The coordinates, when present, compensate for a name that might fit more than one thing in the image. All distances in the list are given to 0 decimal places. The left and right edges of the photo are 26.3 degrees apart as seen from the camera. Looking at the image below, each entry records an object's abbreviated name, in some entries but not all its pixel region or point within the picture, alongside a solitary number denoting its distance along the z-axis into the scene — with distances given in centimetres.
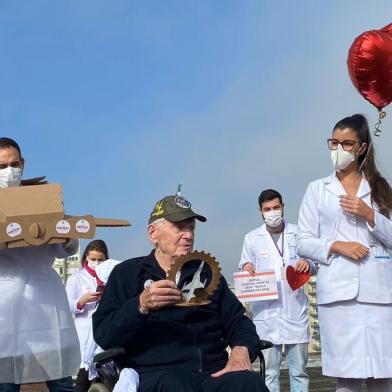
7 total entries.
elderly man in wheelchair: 401
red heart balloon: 576
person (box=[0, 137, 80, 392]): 496
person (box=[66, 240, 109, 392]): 827
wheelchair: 411
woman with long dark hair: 503
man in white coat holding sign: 760
